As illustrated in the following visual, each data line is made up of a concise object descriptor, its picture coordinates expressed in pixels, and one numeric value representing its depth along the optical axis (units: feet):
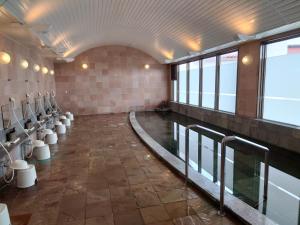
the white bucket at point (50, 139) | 17.53
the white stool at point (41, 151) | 14.01
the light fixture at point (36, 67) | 20.42
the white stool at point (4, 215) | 6.87
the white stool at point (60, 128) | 21.24
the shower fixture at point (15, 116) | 13.77
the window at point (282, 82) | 16.12
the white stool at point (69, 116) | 28.55
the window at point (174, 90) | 37.35
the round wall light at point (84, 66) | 34.09
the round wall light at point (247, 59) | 19.41
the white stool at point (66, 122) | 24.92
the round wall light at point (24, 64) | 16.80
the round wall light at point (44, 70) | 23.94
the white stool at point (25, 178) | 10.12
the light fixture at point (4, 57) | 12.19
